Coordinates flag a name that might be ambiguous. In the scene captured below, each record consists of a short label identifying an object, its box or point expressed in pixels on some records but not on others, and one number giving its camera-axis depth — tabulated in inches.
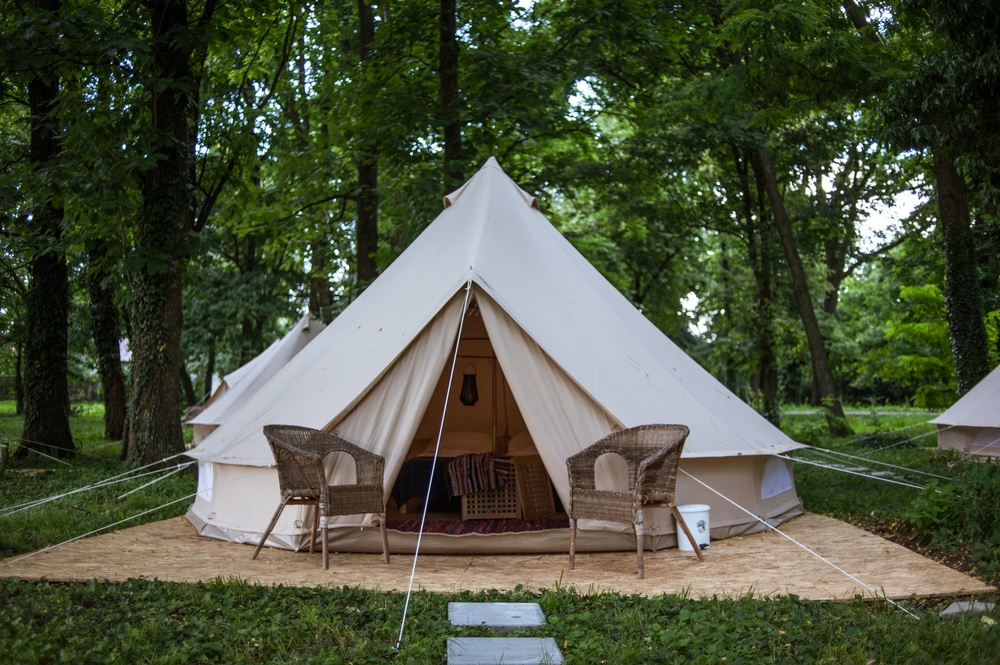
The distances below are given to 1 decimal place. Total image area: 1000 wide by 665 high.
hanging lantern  331.0
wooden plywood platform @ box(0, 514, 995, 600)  177.3
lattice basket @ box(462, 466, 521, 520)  267.9
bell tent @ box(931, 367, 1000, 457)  333.1
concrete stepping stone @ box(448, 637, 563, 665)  130.3
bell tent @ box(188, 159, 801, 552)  224.1
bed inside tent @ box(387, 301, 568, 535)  264.4
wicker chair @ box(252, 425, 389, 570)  201.5
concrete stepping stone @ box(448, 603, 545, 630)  150.6
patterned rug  239.6
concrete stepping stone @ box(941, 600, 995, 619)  148.6
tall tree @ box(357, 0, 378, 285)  416.8
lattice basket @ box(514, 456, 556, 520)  266.1
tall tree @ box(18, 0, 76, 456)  414.0
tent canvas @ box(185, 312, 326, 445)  457.1
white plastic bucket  219.1
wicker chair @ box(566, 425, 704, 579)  197.3
